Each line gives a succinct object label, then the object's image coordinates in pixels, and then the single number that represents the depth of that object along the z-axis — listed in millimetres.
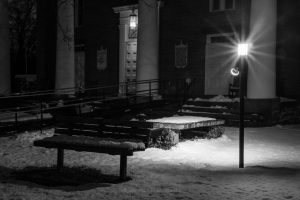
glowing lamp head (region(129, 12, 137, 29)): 23406
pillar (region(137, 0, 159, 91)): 20266
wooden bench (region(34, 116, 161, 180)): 7938
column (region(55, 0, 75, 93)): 20844
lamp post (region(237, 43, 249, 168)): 9133
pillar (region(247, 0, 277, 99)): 17484
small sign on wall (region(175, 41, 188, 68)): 22516
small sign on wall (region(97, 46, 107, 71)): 26047
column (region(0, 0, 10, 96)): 20688
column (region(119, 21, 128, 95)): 25094
